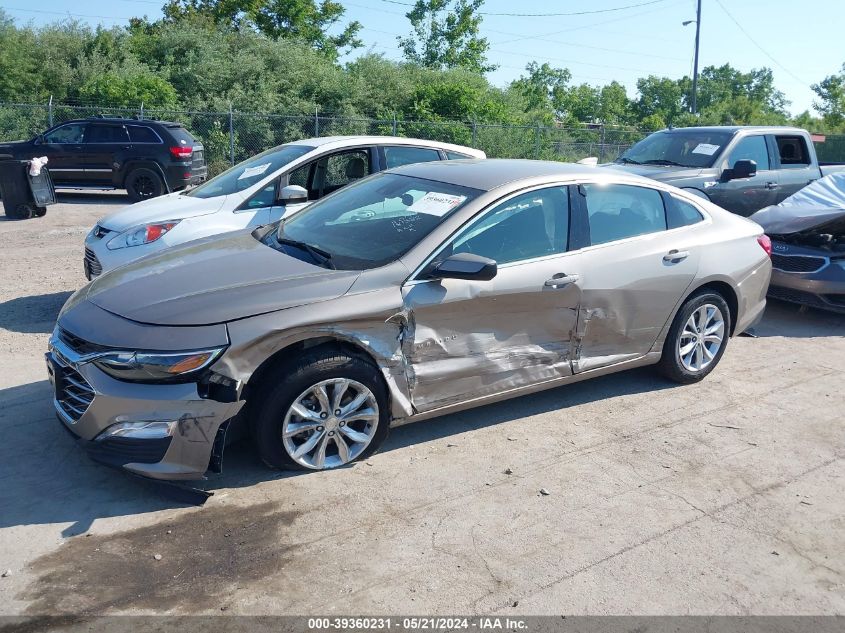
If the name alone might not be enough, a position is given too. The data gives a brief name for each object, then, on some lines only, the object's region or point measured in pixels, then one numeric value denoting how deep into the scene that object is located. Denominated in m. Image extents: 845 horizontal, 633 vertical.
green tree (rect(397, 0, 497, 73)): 42.94
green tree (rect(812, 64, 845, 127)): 49.28
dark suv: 15.57
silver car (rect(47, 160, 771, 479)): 3.82
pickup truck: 10.05
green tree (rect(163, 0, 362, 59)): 37.16
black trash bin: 13.13
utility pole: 39.09
